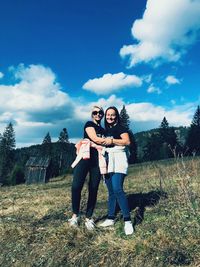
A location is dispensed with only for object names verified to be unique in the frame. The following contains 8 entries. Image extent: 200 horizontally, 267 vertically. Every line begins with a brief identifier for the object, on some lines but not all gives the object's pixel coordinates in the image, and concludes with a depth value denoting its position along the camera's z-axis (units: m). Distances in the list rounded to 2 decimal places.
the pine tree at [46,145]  56.01
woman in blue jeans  3.88
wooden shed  32.81
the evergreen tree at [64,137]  56.90
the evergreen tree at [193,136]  46.61
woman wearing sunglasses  4.12
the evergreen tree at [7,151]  50.14
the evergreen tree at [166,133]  49.91
